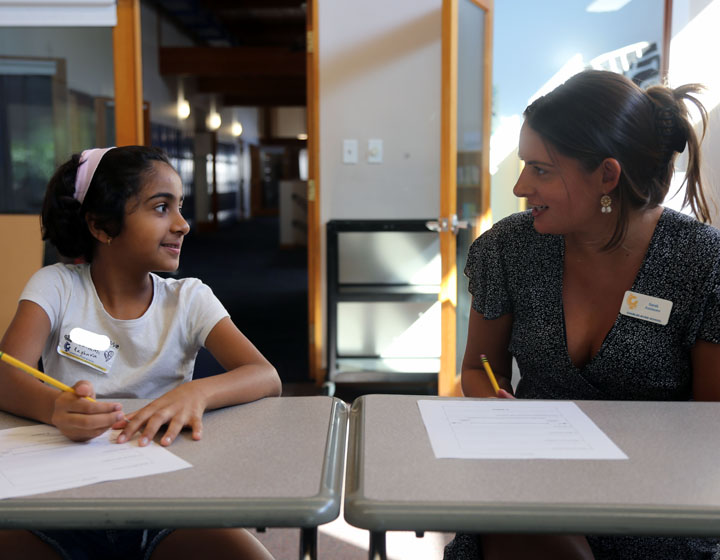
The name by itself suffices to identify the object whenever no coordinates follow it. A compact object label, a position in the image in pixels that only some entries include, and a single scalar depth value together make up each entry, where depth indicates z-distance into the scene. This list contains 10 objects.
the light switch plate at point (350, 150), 3.86
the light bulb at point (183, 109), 12.02
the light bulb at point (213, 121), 14.63
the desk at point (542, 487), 0.76
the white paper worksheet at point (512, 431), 0.95
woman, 1.33
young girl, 1.32
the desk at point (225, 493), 0.78
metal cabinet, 3.77
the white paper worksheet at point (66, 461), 0.86
